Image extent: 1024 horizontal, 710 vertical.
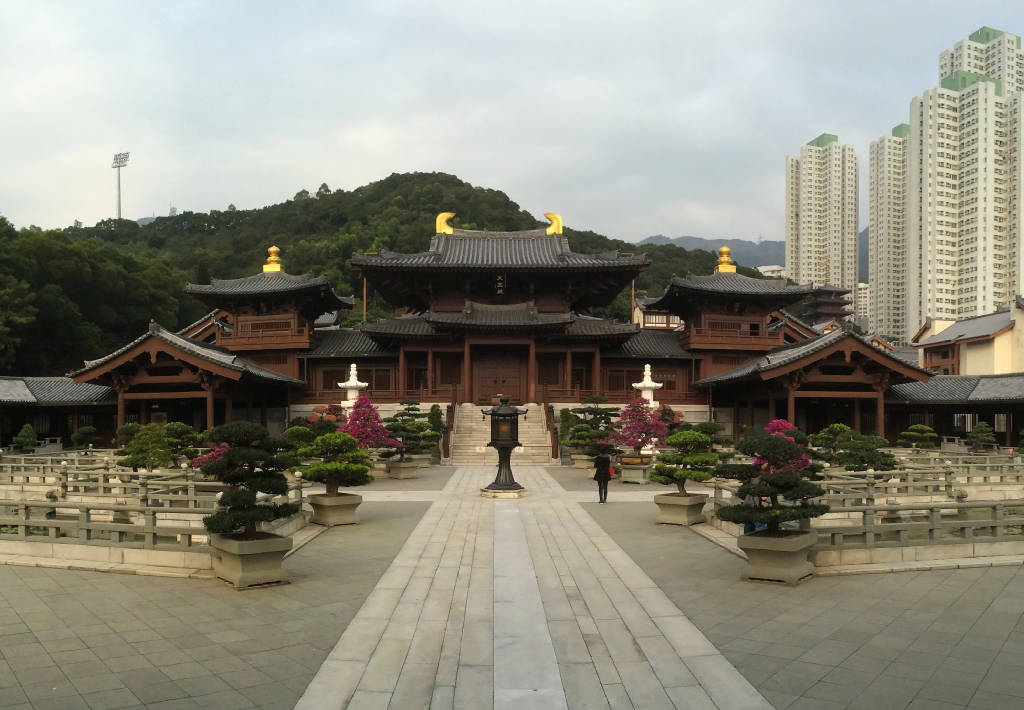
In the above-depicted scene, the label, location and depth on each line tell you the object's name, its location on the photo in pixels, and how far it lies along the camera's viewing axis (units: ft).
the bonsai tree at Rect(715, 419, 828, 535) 35.32
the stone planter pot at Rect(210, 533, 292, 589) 34.14
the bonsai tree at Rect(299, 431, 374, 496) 53.26
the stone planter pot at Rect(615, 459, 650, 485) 81.92
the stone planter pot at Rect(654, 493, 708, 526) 52.29
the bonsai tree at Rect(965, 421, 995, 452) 103.86
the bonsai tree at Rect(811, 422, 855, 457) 81.96
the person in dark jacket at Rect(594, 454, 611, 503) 64.23
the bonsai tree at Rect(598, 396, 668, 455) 81.15
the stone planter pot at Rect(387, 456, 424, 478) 87.15
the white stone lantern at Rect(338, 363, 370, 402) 108.17
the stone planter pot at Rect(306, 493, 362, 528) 52.26
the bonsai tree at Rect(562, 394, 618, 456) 87.61
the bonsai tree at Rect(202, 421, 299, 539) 33.99
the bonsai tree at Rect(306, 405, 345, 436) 60.59
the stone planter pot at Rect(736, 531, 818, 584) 34.86
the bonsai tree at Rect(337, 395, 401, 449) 75.31
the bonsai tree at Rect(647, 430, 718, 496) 52.80
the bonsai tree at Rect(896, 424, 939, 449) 108.88
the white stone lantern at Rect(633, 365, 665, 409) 102.83
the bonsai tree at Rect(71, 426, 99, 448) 112.98
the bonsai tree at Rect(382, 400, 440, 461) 91.45
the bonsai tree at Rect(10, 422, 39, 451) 109.50
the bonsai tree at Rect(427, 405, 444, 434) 107.03
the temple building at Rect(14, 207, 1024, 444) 120.47
